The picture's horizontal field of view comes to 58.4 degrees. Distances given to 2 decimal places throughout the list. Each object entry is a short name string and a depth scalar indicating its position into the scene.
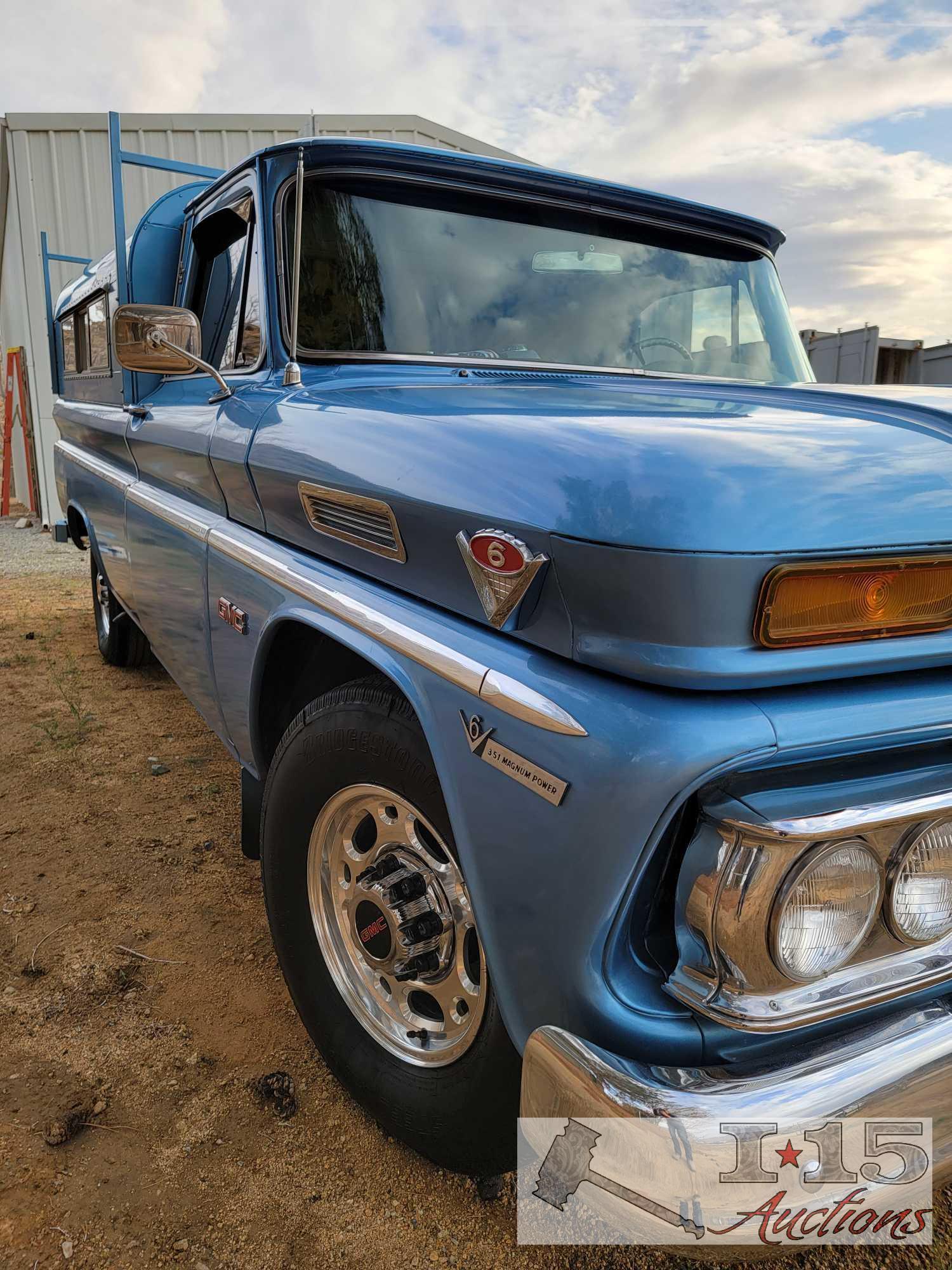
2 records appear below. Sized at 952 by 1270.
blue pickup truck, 1.05
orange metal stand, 11.40
